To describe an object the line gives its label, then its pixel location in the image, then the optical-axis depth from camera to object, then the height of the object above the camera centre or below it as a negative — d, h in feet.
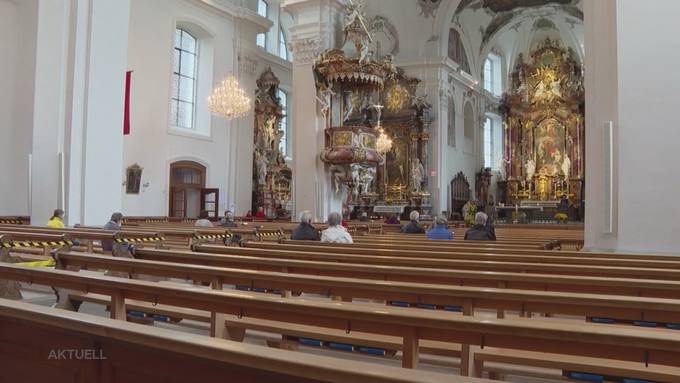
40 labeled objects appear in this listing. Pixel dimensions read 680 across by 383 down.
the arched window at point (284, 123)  75.51 +12.65
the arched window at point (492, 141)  97.81 +13.84
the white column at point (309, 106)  53.57 +10.71
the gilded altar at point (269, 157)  65.92 +6.98
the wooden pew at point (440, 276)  9.72 -1.19
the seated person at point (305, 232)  24.02 -0.77
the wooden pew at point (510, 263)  11.93 -1.12
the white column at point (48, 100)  33.47 +6.66
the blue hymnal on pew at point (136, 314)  12.35 -2.31
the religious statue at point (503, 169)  94.53 +8.49
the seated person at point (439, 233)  27.48 -0.81
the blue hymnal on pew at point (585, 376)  7.77 -2.24
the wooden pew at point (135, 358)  4.06 -1.24
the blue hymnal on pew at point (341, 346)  9.56 -2.28
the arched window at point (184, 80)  59.82 +14.53
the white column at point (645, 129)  21.56 +3.69
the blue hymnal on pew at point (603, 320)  11.00 -2.04
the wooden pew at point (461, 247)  16.98 -1.07
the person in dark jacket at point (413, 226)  35.24 -0.65
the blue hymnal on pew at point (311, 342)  10.37 -2.44
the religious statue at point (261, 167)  66.54 +5.63
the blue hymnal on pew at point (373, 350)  9.52 -2.34
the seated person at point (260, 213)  61.57 +0.04
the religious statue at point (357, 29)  52.08 +17.82
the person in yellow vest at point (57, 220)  27.56 -0.58
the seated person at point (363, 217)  58.17 -0.16
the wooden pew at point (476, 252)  14.87 -1.09
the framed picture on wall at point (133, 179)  52.26 +3.04
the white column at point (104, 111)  33.37 +6.15
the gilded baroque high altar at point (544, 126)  90.74 +15.78
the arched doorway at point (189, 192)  58.49 +2.17
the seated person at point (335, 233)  22.47 -0.74
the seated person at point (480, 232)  25.70 -0.66
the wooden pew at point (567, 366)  6.72 -1.92
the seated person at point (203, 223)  33.76 -0.68
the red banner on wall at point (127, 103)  41.78 +8.22
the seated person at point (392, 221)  51.55 -0.47
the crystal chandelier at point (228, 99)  49.16 +10.16
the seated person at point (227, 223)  34.37 -0.65
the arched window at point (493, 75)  96.22 +25.52
